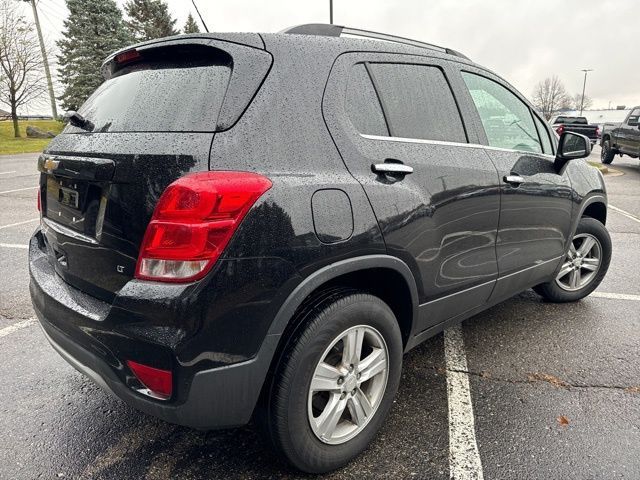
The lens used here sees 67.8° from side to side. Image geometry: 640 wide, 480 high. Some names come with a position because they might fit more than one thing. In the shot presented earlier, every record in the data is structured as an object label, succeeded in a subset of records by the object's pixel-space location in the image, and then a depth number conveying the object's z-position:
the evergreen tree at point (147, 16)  41.41
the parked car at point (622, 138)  13.90
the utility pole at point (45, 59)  31.08
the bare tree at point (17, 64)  28.69
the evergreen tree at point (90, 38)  31.84
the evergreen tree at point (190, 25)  40.91
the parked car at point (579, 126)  20.95
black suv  1.66
